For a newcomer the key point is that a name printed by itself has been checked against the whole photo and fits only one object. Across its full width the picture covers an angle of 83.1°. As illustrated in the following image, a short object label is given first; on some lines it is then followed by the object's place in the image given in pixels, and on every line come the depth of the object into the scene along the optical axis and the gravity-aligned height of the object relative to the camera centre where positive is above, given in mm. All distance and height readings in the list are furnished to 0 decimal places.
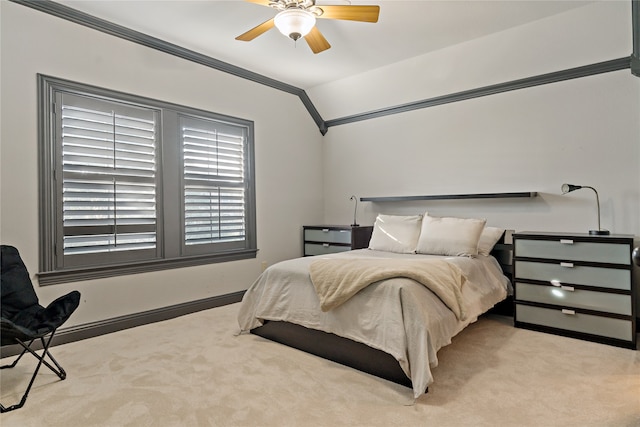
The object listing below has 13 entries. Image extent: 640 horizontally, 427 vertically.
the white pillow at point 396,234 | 3754 -226
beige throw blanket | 2305 -428
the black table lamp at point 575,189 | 3032 +177
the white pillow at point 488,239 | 3500 -272
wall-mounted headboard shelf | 3574 +173
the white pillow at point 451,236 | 3334 -235
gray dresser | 2732 -614
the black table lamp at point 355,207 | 5086 +82
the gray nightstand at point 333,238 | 4477 -317
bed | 2107 -665
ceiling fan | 2414 +1370
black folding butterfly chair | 2227 -589
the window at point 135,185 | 2980 +311
